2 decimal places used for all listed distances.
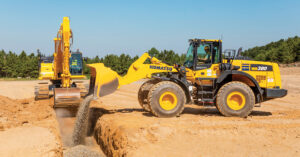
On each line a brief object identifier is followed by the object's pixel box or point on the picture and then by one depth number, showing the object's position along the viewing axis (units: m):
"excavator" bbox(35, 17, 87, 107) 12.67
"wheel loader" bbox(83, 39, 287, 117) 9.03
